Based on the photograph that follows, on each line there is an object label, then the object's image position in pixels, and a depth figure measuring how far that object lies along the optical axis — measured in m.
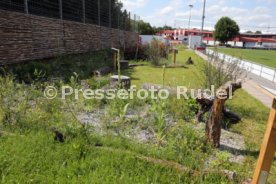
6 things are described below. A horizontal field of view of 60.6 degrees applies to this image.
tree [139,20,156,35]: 53.77
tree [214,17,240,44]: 68.50
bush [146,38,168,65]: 14.39
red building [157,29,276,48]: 82.31
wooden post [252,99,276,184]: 1.91
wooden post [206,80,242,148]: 3.42
